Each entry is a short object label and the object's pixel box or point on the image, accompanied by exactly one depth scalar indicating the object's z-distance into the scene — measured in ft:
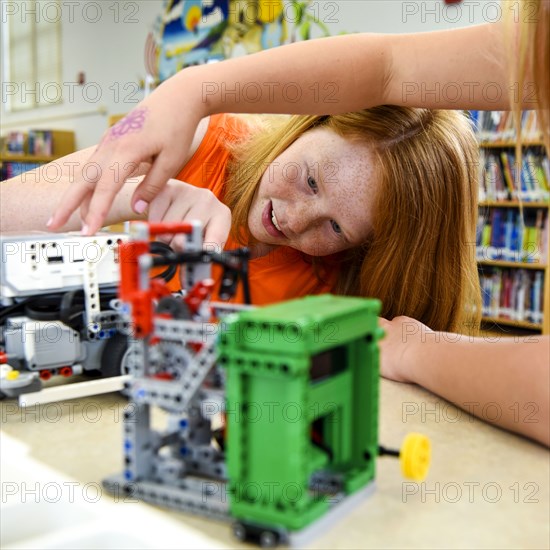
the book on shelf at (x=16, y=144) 19.60
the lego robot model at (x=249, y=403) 1.91
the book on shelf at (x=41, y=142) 19.53
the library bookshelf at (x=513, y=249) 11.24
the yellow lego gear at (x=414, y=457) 2.24
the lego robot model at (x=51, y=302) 3.05
